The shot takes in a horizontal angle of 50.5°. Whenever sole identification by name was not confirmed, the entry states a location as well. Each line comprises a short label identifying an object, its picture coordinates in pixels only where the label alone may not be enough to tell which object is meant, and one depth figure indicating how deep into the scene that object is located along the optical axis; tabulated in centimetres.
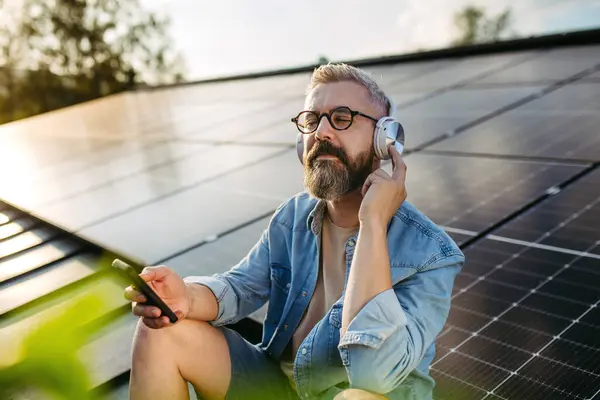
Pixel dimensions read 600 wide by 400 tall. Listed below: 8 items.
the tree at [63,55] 3322
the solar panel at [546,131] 523
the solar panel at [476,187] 422
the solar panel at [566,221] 361
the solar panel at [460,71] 914
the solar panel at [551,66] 792
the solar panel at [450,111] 668
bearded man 198
